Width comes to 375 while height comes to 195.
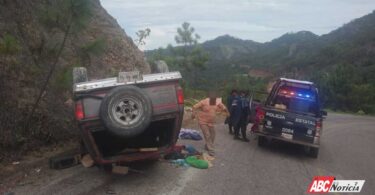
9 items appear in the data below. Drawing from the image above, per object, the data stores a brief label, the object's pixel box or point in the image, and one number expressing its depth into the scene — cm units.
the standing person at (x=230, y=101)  1445
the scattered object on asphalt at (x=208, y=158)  989
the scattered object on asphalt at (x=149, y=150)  819
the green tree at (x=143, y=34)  2594
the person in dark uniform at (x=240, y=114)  1398
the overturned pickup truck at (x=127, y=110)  755
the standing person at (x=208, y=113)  1109
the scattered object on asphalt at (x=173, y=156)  995
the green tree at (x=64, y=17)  993
